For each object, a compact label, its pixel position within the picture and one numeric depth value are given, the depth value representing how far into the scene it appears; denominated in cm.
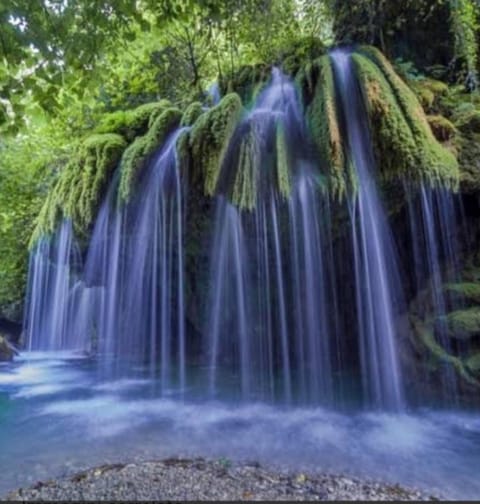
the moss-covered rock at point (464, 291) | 485
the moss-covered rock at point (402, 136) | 477
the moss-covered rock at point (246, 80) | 705
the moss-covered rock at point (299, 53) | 720
